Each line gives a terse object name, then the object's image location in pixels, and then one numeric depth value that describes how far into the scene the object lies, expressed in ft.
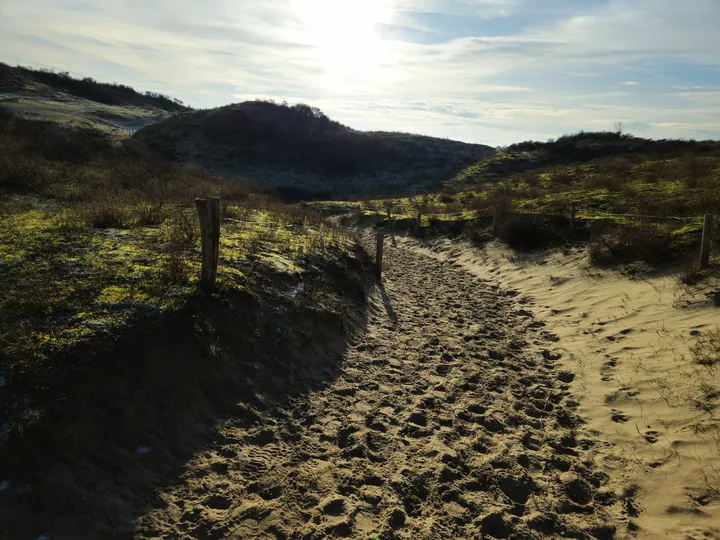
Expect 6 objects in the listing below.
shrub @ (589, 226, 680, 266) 35.04
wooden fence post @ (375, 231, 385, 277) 42.41
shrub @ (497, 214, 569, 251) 48.73
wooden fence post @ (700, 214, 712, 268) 29.89
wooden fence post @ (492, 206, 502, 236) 56.85
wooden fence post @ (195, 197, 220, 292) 20.89
